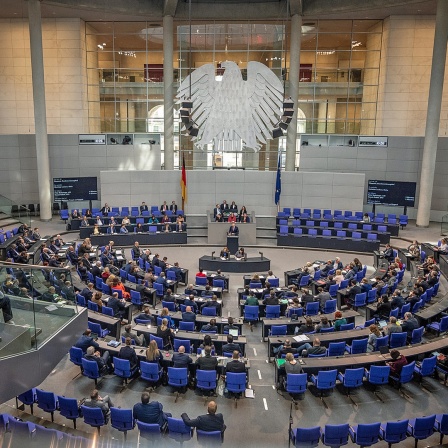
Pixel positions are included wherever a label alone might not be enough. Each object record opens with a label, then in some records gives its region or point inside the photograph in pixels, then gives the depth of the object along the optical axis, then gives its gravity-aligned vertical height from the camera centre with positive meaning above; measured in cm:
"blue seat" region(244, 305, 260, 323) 1306 -452
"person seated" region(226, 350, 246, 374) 938 -433
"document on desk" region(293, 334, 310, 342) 1075 -431
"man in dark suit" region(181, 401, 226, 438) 756 -440
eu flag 2430 -194
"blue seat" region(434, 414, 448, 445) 779 -456
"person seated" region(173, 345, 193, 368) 959 -430
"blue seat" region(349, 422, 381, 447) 769 -466
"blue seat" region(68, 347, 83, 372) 1006 -451
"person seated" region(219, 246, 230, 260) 1831 -409
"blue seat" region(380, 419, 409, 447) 775 -463
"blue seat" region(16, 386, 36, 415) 854 -461
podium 2041 -411
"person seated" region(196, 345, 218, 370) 945 -430
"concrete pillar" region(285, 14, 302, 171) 2538 +388
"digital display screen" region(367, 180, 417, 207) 2527 -216
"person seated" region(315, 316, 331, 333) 1155 -428
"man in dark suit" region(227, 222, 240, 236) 2102 -361
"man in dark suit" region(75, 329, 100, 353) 1012 -424
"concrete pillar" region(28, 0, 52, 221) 2338 +191
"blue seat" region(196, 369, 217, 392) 924 -458
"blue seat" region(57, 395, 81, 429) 816 -458
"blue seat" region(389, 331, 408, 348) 1096 -439
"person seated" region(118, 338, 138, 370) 975 -431
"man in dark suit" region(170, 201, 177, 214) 2450 -310
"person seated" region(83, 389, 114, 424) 816 -448
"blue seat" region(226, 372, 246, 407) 920 -459
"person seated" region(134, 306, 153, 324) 1176 -424
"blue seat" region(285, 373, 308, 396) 919 -457
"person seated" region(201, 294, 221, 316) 1315 -434
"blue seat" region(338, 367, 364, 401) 940 -455
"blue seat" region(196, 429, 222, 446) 752 -464
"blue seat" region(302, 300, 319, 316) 1336 -450
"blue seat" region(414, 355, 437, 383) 984 -450
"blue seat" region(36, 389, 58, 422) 835 -456
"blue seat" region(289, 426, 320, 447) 755 -462
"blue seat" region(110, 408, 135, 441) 798 -467
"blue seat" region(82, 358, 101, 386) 954 -456
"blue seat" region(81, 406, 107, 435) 805 -467
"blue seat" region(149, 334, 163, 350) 1073 -442
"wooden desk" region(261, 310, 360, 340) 1198 -442
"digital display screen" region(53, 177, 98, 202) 2497 -231
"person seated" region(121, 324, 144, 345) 1059 -431
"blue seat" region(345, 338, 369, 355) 1070 -445
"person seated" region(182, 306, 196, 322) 1187 -424
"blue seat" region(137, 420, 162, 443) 764 -465
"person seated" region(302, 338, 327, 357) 1016 -431
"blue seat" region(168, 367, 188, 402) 934 -458
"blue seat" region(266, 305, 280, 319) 1298 -445
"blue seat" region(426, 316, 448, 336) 1209 -446
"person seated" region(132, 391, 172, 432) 785 -443
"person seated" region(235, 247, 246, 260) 1827 -410
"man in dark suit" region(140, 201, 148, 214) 2439 -314
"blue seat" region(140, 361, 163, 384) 950 -456
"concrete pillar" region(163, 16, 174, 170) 2583 +318
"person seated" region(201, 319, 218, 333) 1136 -432
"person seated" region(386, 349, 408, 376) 968 -432
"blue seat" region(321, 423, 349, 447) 764 -464
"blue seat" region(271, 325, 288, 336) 1155 -444
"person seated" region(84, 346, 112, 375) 965 -437
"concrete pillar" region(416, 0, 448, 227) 2280 +198
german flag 2381 -181
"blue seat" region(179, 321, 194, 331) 1162 -440
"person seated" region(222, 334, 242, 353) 1032 -434
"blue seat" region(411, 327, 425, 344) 1129 -438
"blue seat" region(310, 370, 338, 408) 924 -453
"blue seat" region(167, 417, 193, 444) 769 -466
